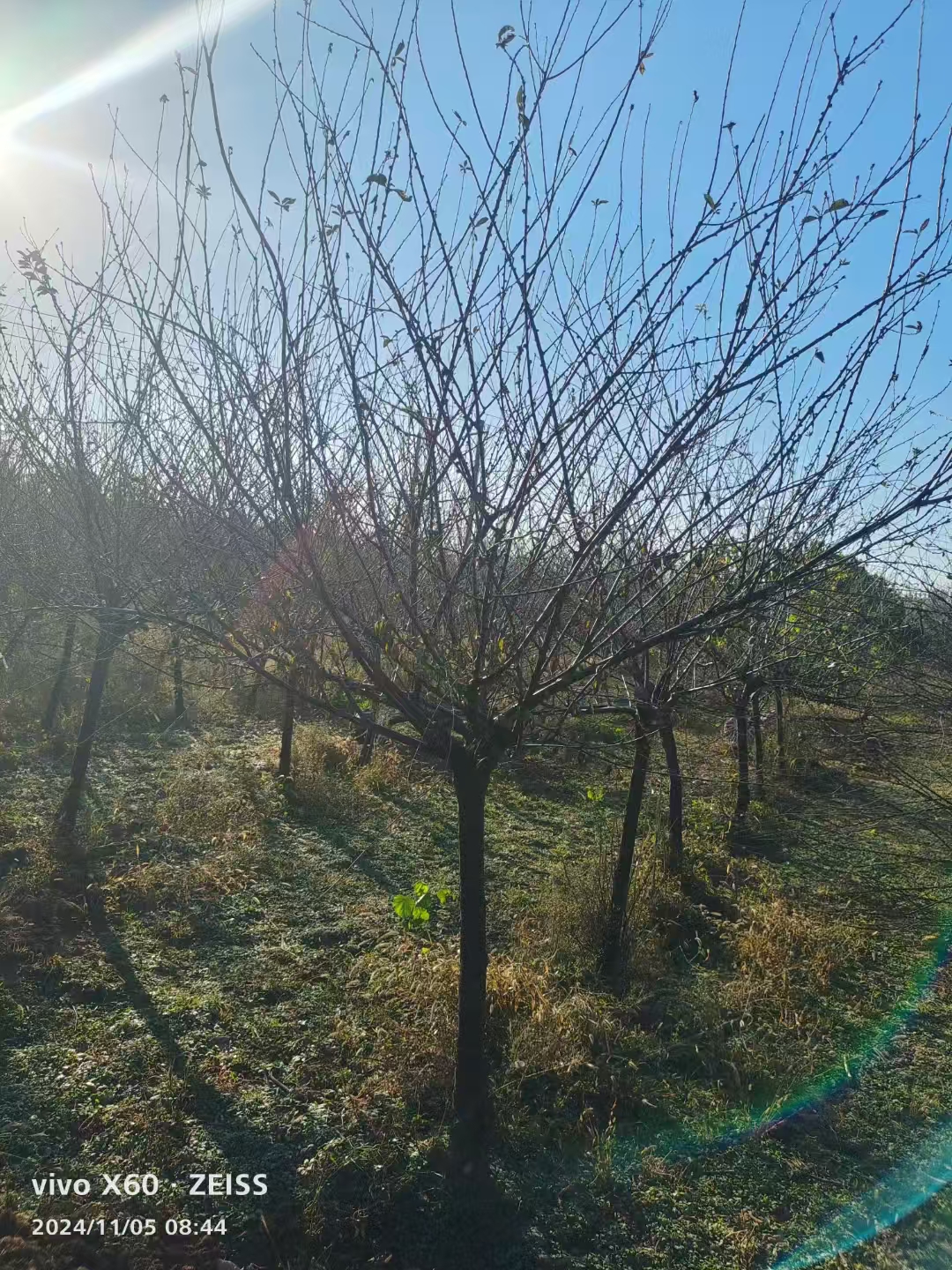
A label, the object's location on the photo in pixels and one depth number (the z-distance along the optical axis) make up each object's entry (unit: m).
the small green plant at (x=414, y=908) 2.53
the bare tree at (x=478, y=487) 2.11
